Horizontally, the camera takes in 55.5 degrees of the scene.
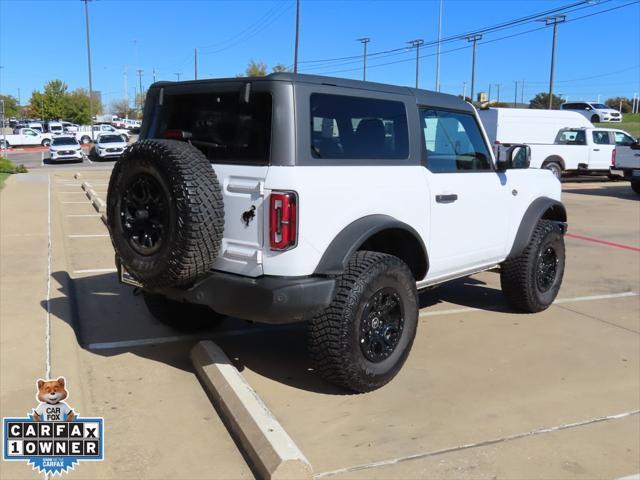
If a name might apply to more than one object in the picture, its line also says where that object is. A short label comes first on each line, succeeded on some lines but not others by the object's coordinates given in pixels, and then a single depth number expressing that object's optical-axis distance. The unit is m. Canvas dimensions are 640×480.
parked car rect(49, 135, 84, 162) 32.97
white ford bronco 3.60
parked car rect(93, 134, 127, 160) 33.25
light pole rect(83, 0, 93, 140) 52.31
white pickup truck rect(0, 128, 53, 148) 48.22
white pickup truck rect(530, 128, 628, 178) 21.11
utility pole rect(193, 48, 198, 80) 71.25
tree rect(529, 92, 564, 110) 86.56
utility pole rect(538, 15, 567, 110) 44.38
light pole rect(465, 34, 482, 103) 51.83
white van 22.56
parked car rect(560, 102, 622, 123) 44.03
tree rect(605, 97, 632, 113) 95.25
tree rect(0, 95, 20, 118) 88.21
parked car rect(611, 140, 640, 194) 17.98
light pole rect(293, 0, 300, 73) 38.28
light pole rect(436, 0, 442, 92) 45.25
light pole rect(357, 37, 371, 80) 59.25
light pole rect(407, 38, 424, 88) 51.06
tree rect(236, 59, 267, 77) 61.56
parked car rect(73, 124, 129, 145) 53.50
